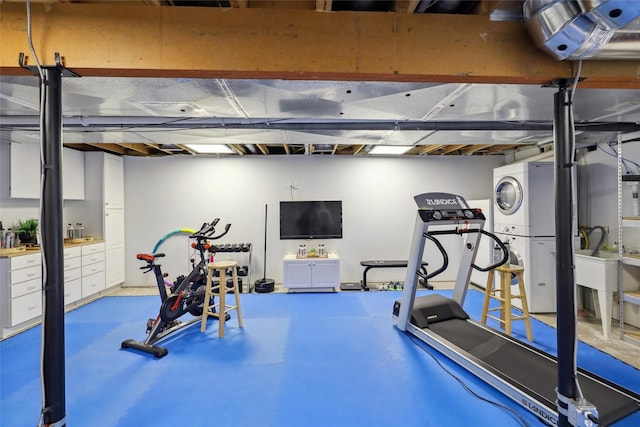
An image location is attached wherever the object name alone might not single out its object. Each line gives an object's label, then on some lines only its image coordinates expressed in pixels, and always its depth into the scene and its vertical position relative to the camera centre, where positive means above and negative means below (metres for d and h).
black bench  5.50 -0.99
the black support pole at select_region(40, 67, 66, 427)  1.73 -0.29
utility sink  3.45 -0.84
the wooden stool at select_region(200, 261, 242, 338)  3.51 -0.98
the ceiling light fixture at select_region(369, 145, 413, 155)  4.98 +1.15
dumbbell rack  5.46 -0.82
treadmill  2.15 -1.38
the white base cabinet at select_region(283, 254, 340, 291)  5.26 -1.08
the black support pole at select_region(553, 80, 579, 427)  1.94 -0.36
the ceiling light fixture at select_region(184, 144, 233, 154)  4.84 +1.16
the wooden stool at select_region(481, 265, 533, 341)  3.33 -0.99
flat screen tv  5.83 -0.11
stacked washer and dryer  4.25 -0.32
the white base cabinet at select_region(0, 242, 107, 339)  3.52 -0.96
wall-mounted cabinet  4.09 +0.68
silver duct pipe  1.46 +1.02
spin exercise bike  3.21 -1.05
